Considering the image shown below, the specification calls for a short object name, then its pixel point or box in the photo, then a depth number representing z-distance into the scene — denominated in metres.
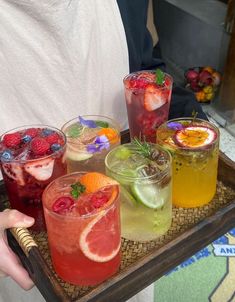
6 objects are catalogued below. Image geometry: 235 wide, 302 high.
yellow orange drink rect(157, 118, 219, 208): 0.63
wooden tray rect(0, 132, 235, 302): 0.53
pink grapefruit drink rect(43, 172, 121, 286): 0.52
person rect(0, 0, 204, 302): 0.76
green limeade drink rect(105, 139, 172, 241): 0.58
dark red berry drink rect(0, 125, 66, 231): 0.59
